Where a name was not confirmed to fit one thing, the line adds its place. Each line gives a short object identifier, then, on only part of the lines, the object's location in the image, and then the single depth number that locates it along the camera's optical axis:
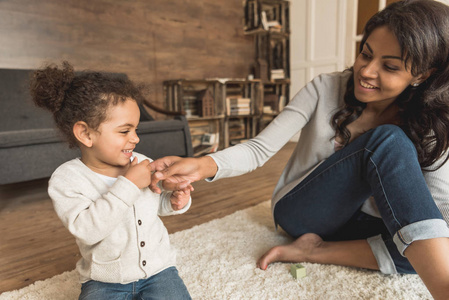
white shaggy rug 0.94
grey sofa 1.84
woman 0.78
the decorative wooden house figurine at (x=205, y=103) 3.69
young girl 0.75
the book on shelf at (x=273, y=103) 4.48
